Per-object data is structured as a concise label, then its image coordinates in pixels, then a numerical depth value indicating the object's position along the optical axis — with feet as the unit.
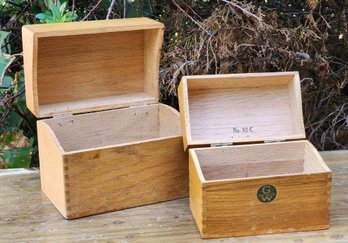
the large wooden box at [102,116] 3.17
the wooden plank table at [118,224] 3.03
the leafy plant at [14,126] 4.03
